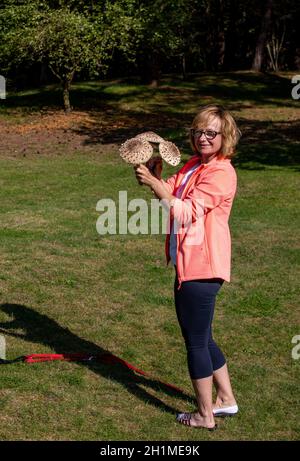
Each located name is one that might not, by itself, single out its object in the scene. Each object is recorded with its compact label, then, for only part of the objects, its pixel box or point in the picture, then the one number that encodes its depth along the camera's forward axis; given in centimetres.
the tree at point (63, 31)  2112
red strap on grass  656
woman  482
